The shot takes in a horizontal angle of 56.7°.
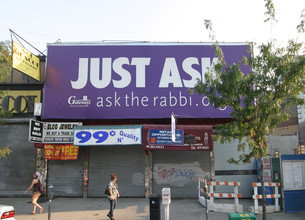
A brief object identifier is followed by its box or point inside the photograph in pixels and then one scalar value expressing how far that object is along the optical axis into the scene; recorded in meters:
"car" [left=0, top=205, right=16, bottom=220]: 7.35
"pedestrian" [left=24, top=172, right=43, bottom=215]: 10.98
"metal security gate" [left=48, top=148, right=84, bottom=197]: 14.97
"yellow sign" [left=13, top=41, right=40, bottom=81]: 13.52
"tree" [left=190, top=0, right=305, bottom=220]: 8.56
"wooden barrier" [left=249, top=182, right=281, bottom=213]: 10.55
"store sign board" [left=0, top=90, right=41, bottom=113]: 15.26
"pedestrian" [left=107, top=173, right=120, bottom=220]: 9.80
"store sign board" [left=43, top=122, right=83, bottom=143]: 14.41
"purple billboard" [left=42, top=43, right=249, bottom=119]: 14.78
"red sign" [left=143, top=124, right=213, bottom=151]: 13.55
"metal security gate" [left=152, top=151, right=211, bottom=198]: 14.59
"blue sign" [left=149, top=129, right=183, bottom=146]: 13.55
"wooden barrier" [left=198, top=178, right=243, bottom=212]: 10.67
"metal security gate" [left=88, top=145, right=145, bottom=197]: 14.81
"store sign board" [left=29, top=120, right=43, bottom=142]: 13.63
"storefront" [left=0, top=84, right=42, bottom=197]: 15.02
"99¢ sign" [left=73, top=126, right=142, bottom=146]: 13.51
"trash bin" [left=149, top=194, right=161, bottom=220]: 9.00
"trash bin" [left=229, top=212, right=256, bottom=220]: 6.80
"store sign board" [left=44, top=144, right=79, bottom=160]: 14.63
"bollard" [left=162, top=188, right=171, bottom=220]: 8.59
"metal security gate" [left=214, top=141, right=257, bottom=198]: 14.52
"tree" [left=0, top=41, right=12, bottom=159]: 11.15
